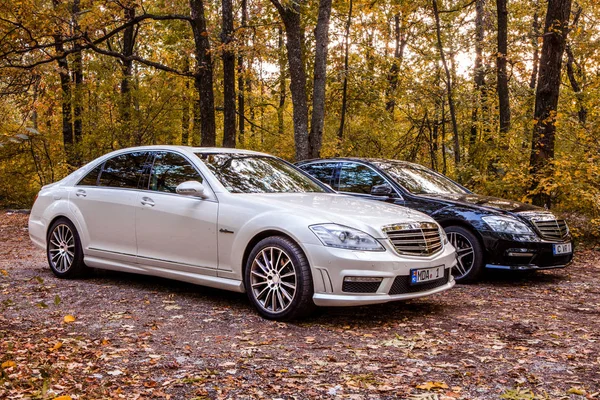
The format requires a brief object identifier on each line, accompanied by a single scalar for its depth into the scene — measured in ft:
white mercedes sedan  16.93
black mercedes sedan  24.38
